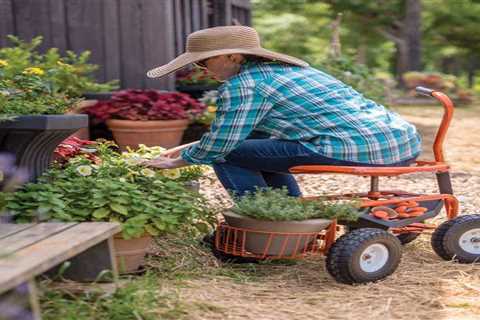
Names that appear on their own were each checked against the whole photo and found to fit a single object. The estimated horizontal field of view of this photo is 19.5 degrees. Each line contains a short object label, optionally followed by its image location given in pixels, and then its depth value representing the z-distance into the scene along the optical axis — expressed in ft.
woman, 19.49
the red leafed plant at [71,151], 21.49
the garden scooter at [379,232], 18.69
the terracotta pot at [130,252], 18.41
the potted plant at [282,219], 18.54
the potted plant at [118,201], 17.66
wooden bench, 12.79
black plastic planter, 17.67
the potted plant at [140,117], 34.58
